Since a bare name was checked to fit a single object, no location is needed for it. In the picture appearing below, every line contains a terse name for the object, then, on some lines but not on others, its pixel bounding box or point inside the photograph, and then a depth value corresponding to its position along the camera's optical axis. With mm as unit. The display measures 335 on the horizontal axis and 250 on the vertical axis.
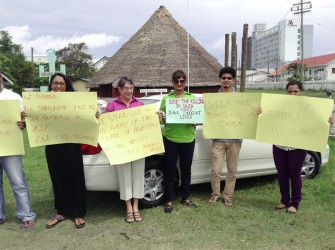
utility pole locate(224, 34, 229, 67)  17234
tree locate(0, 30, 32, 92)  49522
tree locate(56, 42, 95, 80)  58562
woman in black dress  3859
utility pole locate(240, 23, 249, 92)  14445
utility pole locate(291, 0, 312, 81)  43816
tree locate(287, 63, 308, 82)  63781
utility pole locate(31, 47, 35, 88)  53656
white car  4090
